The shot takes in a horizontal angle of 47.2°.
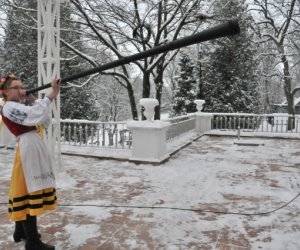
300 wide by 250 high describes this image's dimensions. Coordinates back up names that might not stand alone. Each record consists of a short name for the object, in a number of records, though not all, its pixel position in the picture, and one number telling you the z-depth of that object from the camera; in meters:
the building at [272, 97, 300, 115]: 34.09
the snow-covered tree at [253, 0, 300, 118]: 20.25
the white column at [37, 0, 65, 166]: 5.93
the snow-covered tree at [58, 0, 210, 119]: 13.77
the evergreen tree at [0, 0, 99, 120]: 19.94
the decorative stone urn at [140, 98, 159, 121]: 7.80
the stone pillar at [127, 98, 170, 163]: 7.63
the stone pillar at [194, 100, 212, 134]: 13.47
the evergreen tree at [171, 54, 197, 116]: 21.44
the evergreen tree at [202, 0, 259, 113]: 20.23
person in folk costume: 2.92
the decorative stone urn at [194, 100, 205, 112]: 13.36
